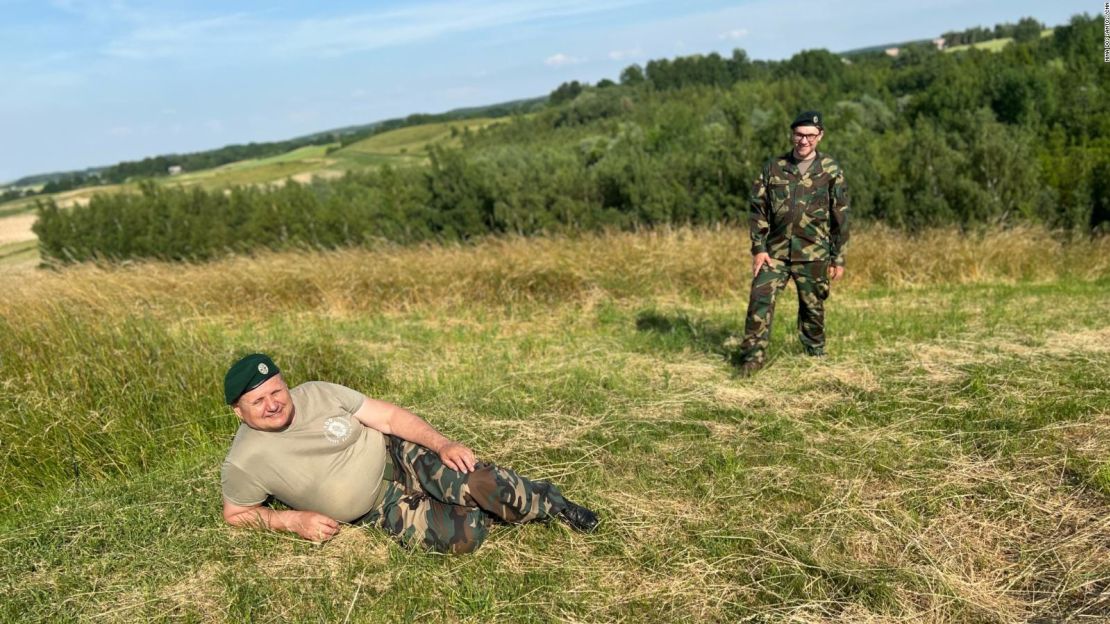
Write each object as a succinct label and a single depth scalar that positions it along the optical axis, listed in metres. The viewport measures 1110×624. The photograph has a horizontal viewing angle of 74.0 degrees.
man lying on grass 2.96
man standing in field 4.93
